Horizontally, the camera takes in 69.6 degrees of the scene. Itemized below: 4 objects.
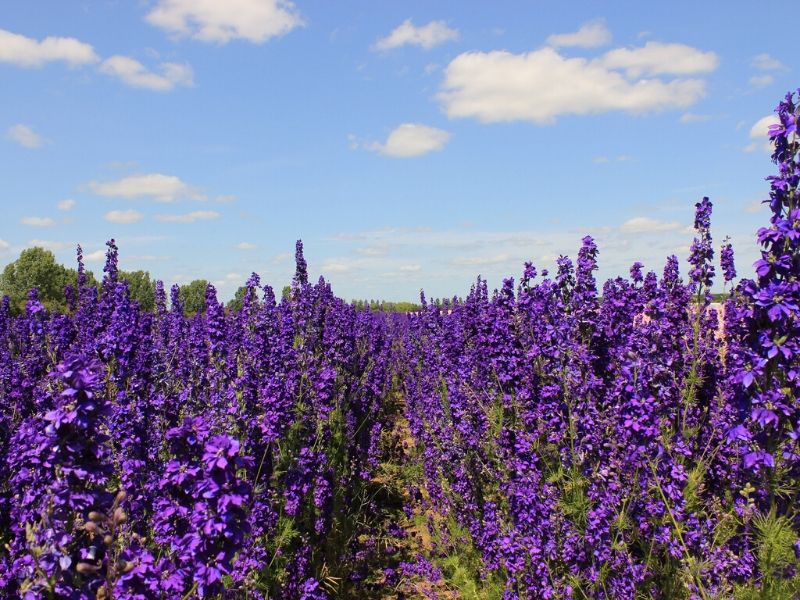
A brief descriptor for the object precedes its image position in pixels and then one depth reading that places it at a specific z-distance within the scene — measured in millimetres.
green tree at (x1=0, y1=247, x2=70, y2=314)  57938
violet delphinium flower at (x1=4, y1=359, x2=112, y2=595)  2035
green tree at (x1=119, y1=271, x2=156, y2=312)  59853
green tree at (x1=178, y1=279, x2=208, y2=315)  56875
